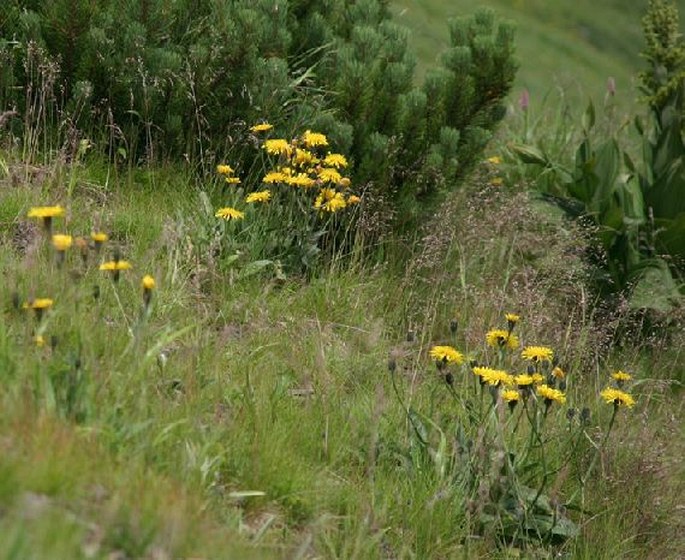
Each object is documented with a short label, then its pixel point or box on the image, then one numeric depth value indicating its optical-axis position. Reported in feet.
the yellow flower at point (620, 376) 31.76
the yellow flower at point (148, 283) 25.62
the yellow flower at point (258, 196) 38.83
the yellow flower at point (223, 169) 39.94
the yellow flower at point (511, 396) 29.91
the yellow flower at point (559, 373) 31.12
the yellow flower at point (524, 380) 29.67
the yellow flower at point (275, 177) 39.19
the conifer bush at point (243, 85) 43.04
